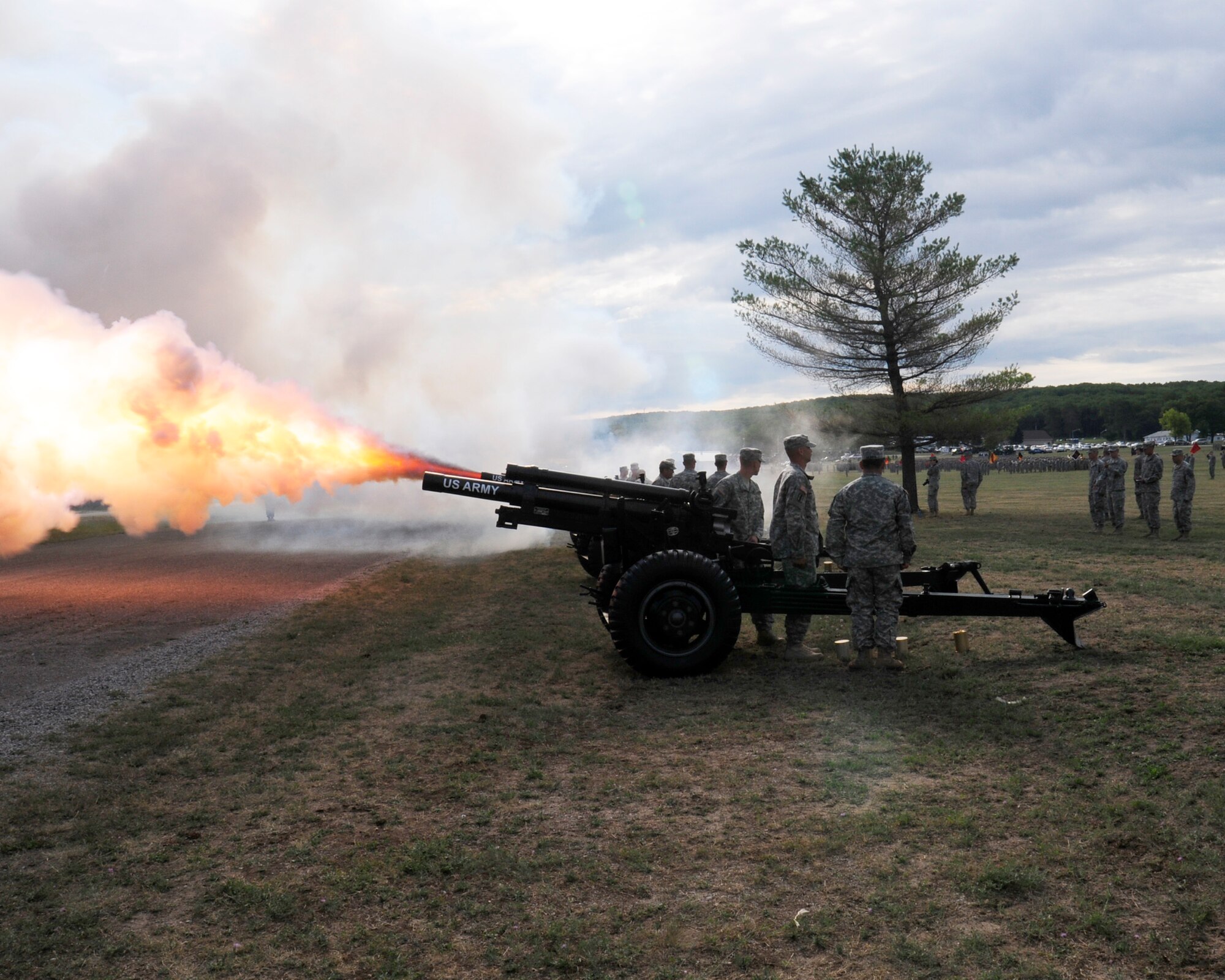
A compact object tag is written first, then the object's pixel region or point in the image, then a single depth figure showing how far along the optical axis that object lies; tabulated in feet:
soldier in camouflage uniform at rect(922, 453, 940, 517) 88.17
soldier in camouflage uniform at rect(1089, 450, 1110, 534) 64.13
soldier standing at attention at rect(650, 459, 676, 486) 51.49
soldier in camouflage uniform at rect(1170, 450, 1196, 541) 57.26
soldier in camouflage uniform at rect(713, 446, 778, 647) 31.32
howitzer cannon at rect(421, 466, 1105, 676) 26.78
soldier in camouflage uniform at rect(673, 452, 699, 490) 47.80
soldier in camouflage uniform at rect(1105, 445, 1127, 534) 63.46
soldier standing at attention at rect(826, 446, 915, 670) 26.13
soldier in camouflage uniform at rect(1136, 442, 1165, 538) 60.70
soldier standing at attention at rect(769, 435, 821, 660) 28.81
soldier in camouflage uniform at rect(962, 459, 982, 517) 85.81
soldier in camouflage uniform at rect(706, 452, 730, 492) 48.47
